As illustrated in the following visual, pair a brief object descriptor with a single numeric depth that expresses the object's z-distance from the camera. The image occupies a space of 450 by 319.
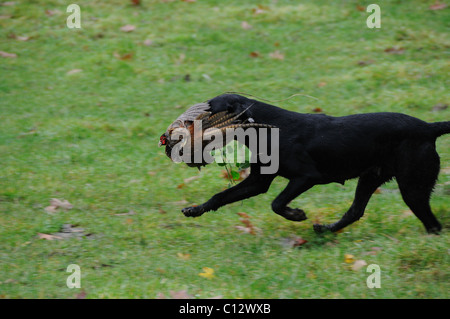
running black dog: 10.42
